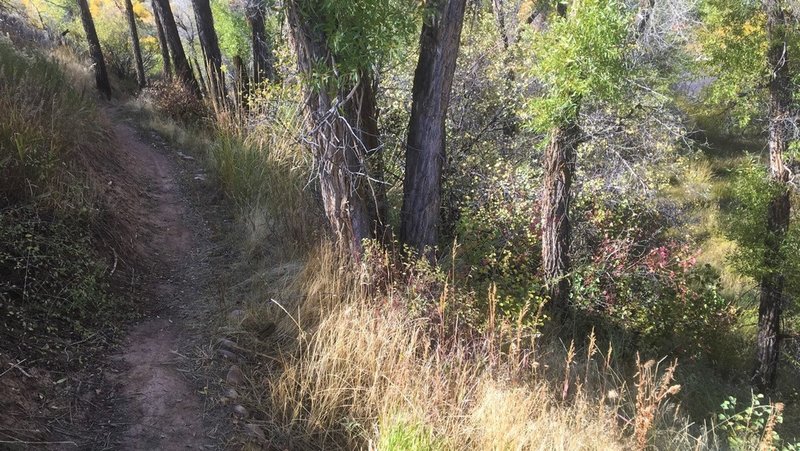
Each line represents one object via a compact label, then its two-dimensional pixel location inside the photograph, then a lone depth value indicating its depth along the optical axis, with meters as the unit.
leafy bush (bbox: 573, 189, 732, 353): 7.51
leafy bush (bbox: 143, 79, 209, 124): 10.82
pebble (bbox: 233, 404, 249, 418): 2.97
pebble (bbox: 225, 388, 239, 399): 3.09
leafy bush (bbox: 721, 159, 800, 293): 7.81
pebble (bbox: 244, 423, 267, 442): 2.84
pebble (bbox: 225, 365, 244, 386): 3.21
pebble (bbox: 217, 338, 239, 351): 3.50
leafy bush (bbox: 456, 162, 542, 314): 6.20
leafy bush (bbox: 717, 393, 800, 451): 2.58
